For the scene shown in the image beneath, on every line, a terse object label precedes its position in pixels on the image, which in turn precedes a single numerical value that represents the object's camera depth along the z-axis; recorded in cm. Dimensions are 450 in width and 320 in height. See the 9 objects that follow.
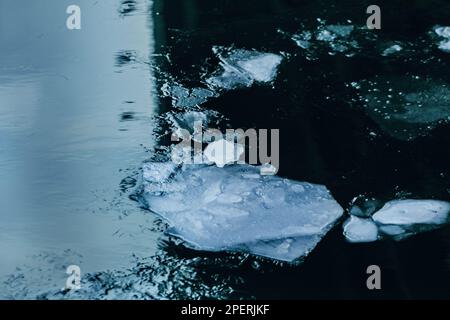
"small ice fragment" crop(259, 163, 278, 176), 894
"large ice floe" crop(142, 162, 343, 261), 852
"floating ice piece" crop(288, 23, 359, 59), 1019
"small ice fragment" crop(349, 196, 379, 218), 869
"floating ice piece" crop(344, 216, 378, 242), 856
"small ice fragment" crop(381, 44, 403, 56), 1018
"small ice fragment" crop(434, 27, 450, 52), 1028
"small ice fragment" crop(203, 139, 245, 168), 903
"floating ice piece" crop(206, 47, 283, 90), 980
